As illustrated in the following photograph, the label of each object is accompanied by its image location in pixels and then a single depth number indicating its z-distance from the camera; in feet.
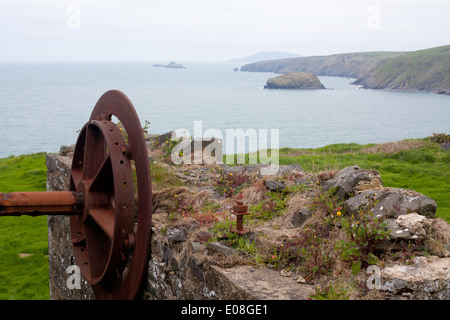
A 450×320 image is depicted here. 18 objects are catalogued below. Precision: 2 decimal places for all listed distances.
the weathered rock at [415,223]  11.43
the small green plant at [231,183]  18.71
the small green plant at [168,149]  23.80
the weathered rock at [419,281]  9.80
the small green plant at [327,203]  14.35
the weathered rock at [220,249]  12.57
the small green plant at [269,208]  15.72
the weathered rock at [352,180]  14.83
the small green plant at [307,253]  11.63
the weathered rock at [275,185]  17.47
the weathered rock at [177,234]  13.47
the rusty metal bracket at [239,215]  13.30
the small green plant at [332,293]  9.97
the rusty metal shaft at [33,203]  13.20
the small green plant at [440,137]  54.49
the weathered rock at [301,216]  14.66
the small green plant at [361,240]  11.11
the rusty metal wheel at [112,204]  13.21
